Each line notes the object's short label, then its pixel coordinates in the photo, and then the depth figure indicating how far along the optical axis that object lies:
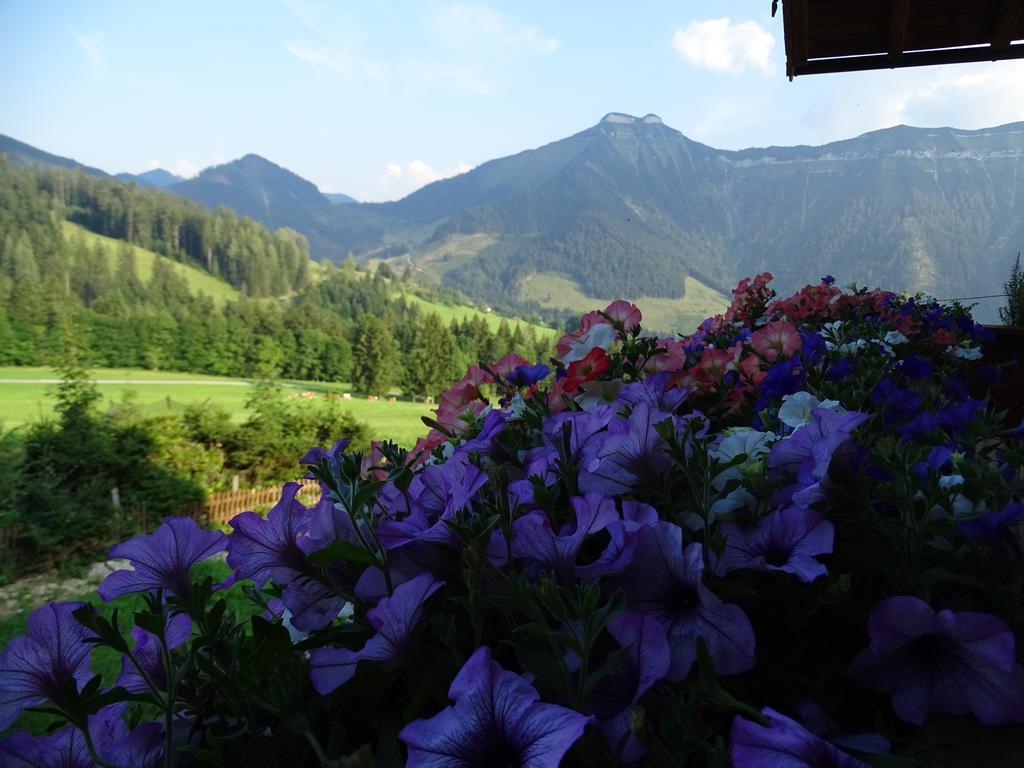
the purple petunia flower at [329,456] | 0.51
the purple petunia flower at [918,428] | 0.64
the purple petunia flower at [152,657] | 0.45
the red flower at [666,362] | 0.97
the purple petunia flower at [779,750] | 0.27
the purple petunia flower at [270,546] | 0.48
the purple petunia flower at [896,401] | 0.76
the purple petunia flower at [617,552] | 0.39
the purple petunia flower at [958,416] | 0.69
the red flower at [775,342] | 1.13
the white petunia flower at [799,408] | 0.60
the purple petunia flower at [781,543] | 0.40
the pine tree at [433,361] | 36.41
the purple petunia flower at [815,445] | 0.45
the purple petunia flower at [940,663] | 0.36
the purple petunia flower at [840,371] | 0.96
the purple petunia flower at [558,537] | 0.40
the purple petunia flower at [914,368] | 1.14
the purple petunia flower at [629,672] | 0.35
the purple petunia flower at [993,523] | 0.44
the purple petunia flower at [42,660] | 0.40
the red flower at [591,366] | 0.88
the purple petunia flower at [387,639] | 0.39
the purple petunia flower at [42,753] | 0.40
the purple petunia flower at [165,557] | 0.45
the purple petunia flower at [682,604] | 0.38
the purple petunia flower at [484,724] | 0.31
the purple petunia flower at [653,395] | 0.73
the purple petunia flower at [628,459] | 0.53
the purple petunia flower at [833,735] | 0.35
